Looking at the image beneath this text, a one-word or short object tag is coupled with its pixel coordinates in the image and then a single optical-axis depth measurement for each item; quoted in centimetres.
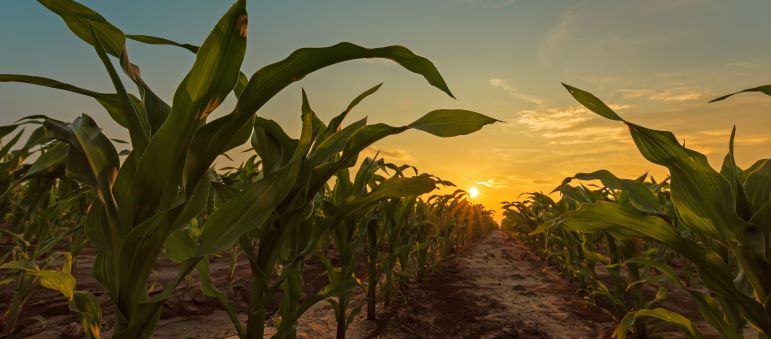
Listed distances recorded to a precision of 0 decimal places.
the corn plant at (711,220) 103
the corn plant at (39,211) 100
